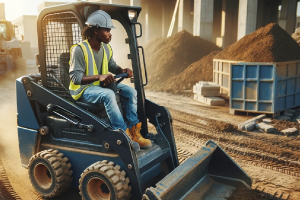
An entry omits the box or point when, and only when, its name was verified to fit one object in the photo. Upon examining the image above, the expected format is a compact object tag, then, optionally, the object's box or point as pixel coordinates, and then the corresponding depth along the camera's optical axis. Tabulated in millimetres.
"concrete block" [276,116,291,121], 8636
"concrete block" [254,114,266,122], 8371
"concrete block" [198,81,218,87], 11180
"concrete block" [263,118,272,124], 8211
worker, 3758
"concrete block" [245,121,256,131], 7730
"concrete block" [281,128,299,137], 7332
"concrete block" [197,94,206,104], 11000
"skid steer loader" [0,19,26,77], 16109
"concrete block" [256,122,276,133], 7559
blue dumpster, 8641
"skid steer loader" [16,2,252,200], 3669
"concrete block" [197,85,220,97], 10953
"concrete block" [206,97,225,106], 10547
